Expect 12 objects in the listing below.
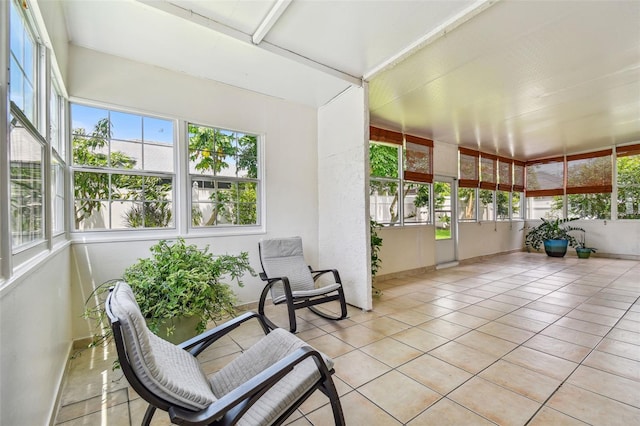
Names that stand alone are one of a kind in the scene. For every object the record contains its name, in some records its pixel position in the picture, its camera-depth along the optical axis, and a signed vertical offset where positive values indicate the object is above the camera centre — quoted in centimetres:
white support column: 345 +27
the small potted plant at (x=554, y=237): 732 -76
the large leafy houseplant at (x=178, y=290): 200 -58
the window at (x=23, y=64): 137 +84
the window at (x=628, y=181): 657 +66
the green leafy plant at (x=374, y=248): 422 -61
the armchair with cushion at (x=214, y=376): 103 -74
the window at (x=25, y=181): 127 +18
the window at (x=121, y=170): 274 +46
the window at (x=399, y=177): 513 +66
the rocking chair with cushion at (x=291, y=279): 289 -76
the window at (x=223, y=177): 337 +45
